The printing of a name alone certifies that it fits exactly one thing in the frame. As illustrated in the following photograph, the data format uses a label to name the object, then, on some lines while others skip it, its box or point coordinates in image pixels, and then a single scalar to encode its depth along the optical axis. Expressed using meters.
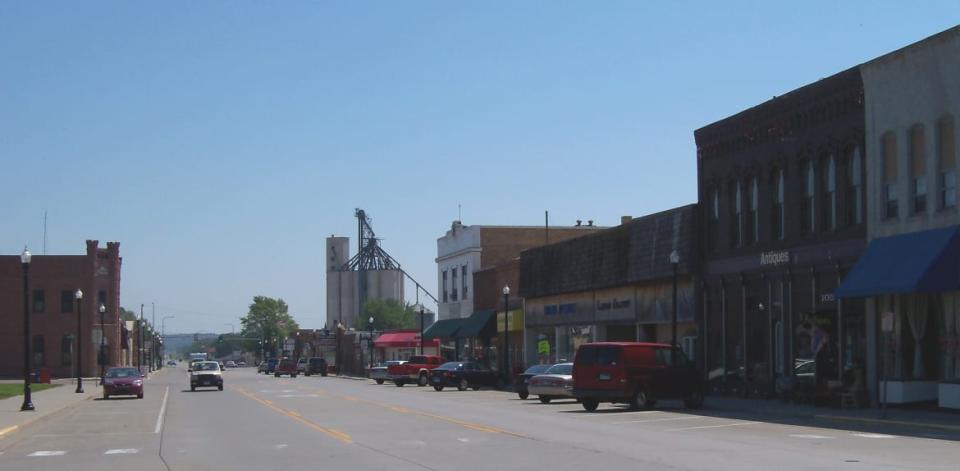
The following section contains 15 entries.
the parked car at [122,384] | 52.06
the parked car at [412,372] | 67.88
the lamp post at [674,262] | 39.91
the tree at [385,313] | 164.12
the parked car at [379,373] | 74.25
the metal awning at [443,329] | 78.06
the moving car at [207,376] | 61.78
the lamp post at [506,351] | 57.27
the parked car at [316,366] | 110.75
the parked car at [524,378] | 46.41
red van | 34.94
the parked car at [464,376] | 57.56
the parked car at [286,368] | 101.94
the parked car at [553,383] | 42.06
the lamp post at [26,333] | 39.03
